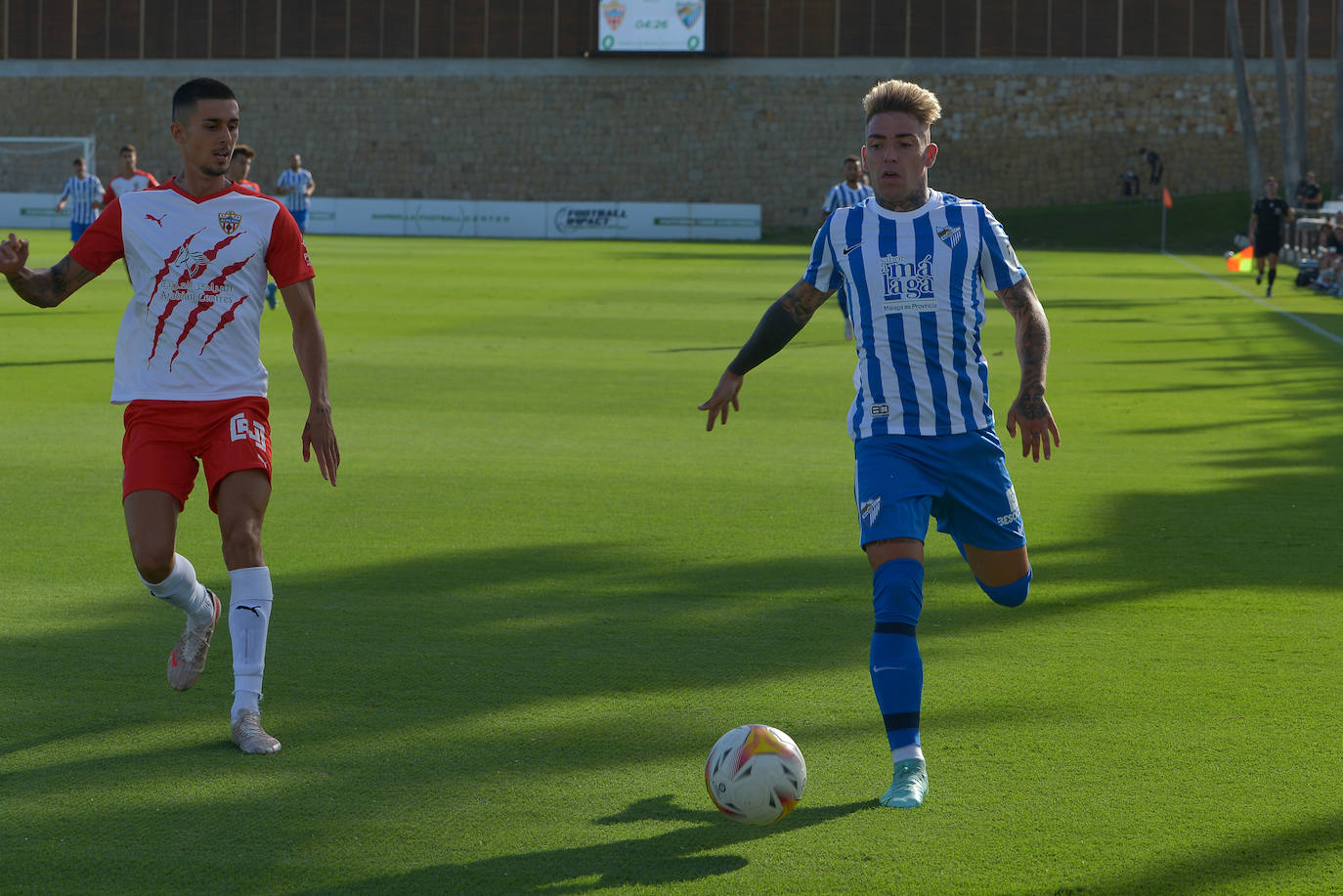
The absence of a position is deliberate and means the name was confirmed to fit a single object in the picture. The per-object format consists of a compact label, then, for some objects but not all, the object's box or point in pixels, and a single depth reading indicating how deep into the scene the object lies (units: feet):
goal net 218.18
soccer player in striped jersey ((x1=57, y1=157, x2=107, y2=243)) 111.04
